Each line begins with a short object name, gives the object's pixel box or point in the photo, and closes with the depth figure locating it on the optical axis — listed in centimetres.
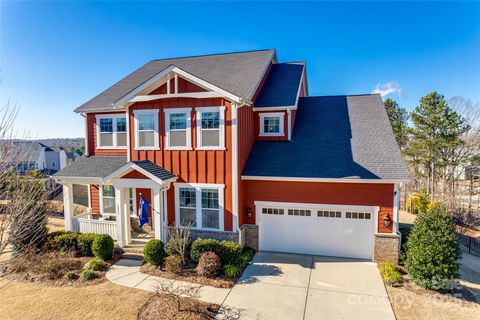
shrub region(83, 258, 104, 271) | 924
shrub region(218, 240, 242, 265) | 939
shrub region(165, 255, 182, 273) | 918
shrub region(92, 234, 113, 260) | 1002
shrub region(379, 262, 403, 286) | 834
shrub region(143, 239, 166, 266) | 955
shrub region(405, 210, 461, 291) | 777
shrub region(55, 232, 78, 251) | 1077
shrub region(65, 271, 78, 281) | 876
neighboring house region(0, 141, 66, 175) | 4475
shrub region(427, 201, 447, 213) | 841
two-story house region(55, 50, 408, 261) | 1017
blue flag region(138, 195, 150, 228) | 1078
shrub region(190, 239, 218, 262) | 956
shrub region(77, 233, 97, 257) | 1066
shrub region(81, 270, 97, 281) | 871
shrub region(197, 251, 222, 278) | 879
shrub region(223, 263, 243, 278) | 884
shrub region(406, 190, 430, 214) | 1811
